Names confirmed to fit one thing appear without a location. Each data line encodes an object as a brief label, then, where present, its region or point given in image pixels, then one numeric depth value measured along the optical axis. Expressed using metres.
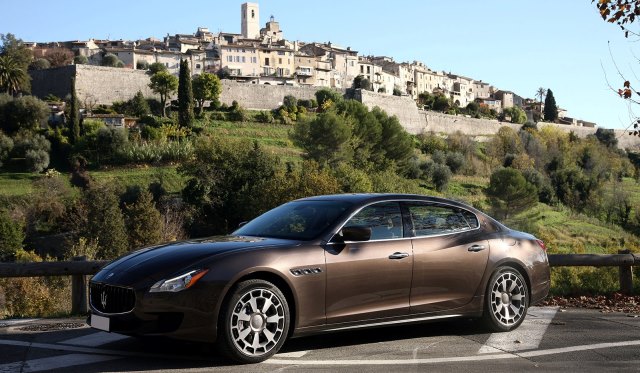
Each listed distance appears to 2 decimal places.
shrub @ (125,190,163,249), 45.09
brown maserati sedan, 5.95
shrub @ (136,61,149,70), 110.90
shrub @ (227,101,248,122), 88.75
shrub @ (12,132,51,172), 64.88
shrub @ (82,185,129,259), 44.78
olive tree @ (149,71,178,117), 86.62
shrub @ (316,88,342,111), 100.46
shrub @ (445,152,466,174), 86.06
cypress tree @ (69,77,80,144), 71.25
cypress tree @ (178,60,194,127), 79.81
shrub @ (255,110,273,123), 89.88
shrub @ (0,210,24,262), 45.50
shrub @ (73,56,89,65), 108.80
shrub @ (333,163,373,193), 51.66
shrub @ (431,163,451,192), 75.50
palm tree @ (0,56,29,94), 85.12
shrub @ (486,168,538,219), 71.00
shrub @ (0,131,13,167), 66.94
